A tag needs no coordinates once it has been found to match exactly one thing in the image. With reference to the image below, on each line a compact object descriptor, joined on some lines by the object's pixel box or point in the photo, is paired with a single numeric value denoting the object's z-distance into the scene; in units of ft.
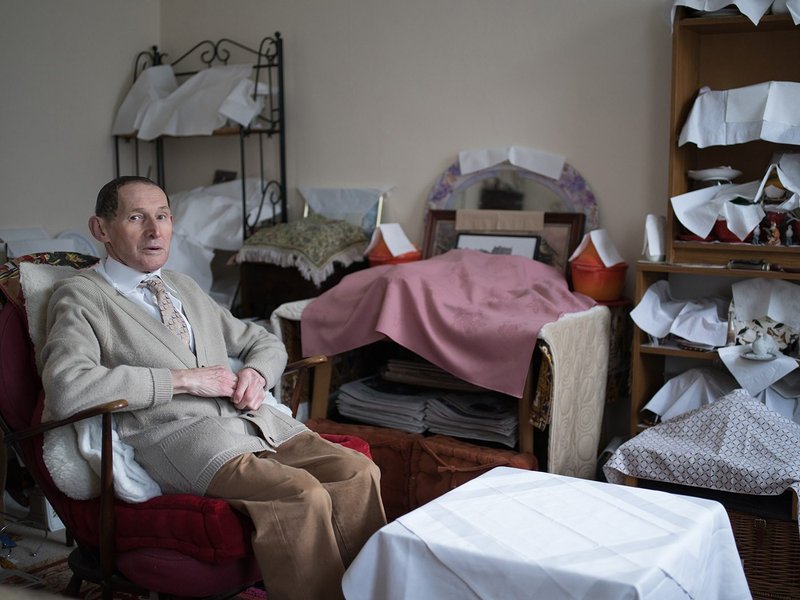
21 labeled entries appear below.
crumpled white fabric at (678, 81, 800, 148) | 9.96
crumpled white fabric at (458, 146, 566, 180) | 12.28
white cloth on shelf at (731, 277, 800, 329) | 10.21
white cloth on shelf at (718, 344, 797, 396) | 9.86
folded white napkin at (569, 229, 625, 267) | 11.34
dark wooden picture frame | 12.10
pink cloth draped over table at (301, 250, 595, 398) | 10.02
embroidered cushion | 12.71
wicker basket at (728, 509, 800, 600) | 8.82
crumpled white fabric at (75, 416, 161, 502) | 7.29
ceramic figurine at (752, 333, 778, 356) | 9.88
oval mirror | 12.21
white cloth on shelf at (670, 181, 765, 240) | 10.09
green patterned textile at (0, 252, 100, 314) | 8.33
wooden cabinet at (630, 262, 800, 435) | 10.37
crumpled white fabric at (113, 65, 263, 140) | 14.20
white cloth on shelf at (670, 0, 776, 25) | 9.79
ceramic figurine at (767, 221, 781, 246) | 10.11
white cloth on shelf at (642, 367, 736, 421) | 10.53
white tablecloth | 5.57
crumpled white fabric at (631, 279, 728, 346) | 10.39
